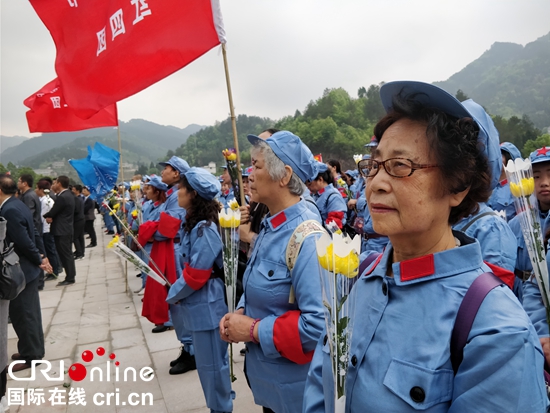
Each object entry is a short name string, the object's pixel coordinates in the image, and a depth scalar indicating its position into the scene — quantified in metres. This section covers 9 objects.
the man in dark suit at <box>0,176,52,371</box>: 4.65
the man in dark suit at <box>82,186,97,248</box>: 14.31
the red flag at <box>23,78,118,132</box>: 5.45
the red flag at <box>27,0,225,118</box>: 2.75
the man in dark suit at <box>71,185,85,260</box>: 10.89
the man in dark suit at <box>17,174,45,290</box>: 7.84
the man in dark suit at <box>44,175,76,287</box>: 9.03
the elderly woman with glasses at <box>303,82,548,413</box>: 0.94
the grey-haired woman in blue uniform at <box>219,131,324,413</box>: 1.92
